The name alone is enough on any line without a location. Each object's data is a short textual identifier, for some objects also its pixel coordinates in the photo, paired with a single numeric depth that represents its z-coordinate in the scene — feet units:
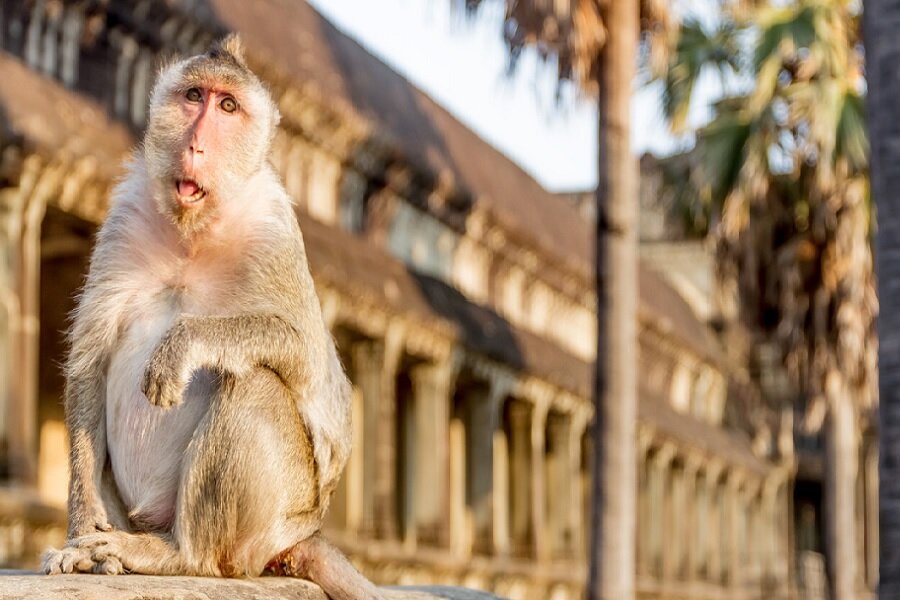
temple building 49.34
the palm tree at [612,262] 50.14
